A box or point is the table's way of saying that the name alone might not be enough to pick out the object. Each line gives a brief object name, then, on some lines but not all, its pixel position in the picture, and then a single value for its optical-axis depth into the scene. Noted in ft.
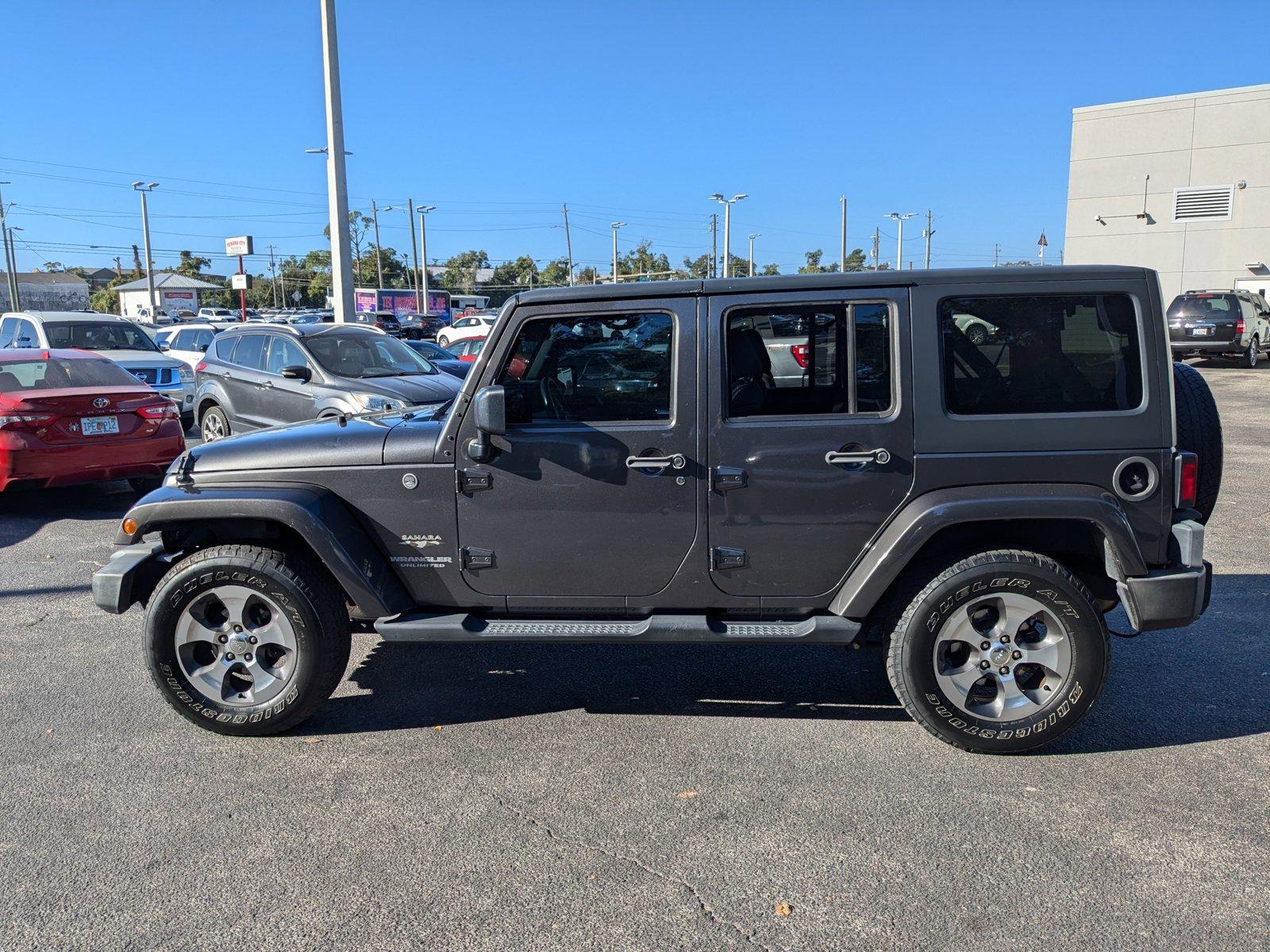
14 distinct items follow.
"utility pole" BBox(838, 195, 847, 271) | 141.62
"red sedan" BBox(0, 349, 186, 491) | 27.61
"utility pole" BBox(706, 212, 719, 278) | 226.23
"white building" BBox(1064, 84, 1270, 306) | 106.63
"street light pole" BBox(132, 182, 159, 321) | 167.12
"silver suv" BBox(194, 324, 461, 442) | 35.24
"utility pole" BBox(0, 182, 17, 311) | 171.12
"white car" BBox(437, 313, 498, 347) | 127.65
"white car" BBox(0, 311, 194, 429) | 45.83
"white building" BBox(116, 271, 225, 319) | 273.75
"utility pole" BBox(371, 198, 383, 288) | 276.41
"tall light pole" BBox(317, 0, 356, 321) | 59.62
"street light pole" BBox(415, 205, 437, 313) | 198.49
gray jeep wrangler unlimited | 12.93
